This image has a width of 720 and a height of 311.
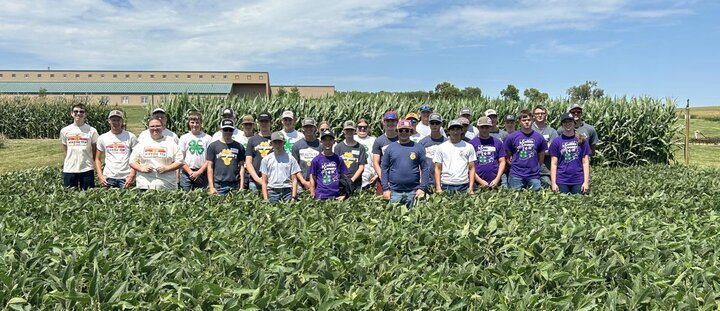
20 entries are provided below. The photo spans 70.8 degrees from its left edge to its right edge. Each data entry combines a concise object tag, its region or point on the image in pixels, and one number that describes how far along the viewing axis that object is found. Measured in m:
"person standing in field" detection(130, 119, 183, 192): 6.98
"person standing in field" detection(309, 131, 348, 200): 6.64
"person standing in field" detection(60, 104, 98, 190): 7.69
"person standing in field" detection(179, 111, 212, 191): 7.78
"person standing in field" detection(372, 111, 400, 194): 7.26
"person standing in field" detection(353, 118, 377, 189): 7.91
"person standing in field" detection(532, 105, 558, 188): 7.97
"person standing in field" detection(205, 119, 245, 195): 7.24
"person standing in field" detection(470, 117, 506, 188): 7.37
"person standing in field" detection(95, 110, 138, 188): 7.52
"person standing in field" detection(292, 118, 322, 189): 7.43
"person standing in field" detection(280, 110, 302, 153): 8.41
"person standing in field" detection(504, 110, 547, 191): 7.45
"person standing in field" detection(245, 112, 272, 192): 7.14
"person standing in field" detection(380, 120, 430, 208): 6.43
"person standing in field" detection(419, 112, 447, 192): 7.08
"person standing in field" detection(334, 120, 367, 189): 7.25
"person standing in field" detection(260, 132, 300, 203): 6.67
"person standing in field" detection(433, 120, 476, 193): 6.82
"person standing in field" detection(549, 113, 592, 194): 7.35
